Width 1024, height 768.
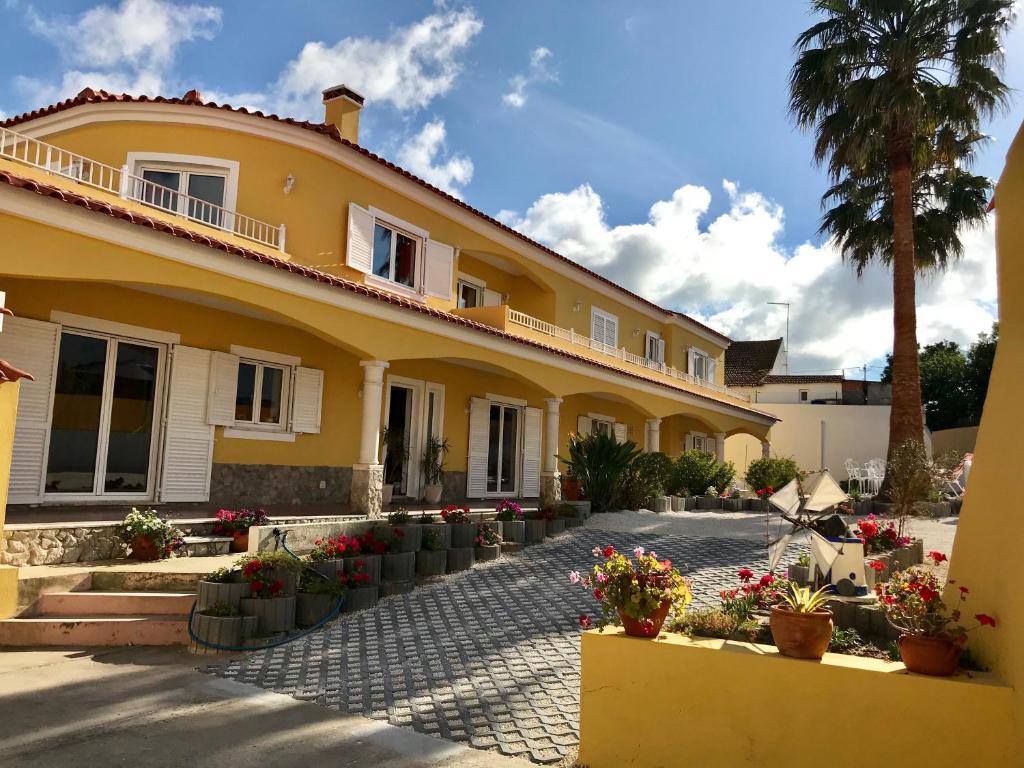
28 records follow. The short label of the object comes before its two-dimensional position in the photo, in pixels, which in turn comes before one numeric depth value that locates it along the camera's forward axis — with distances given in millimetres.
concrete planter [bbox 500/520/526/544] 11188
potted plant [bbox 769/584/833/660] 3922
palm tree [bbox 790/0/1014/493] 15258
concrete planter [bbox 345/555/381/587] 8141
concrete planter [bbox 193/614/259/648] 6477
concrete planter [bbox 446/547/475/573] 9570
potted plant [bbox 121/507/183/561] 7879
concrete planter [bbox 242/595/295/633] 6781
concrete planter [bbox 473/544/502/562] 10203
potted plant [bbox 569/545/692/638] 4363
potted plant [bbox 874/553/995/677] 3619
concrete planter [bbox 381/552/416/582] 8688
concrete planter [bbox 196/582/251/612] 6727
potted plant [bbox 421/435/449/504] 14844
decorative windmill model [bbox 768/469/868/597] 6008
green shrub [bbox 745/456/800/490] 20547
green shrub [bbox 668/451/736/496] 19062
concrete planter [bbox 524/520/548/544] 11570
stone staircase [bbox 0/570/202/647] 6496
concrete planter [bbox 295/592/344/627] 7145
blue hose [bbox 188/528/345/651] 6484
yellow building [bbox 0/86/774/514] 8938
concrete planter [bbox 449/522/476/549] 10047
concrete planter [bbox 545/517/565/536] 12227
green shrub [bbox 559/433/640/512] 15148
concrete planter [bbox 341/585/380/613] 7695
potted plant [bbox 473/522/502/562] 10227
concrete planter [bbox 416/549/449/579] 9195
